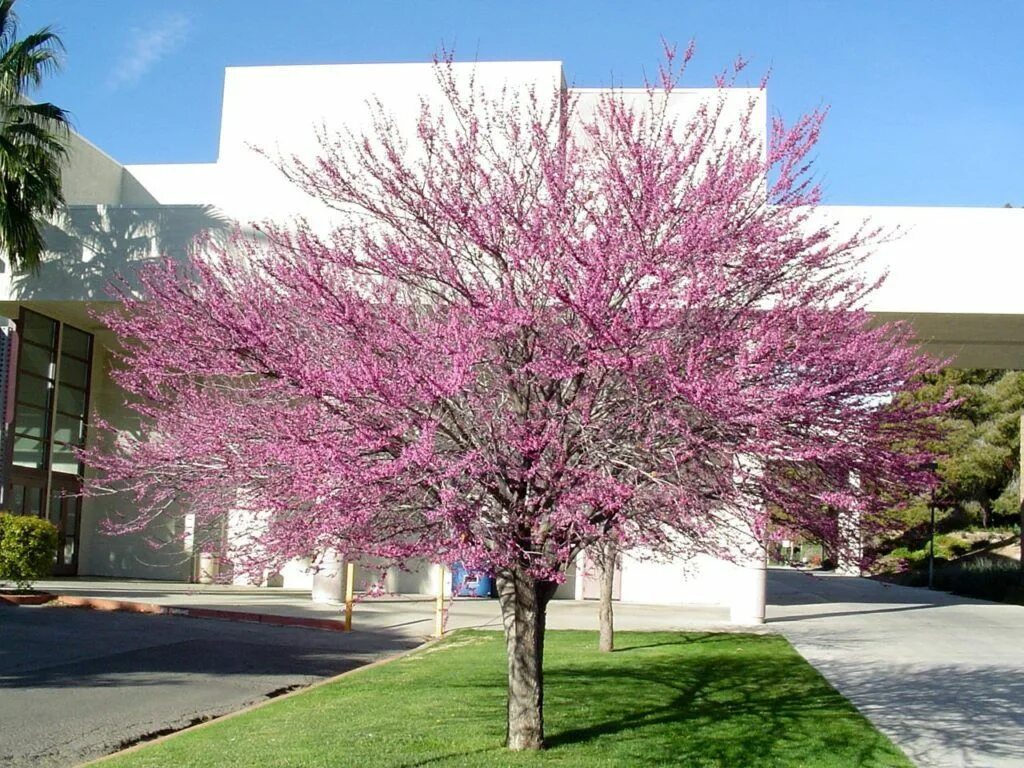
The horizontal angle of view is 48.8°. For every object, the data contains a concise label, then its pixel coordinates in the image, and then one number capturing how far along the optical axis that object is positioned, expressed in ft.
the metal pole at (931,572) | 112.57
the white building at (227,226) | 67.46
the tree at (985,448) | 134.51
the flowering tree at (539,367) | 22.93
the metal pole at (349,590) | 60.41
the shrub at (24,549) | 65.21
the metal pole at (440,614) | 56.44
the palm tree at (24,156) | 69.51
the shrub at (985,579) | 90.27
